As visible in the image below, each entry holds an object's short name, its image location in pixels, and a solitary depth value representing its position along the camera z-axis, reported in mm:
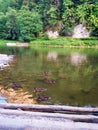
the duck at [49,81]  11505
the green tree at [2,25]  41840
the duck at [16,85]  10350
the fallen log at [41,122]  3644
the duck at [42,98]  8656
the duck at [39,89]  9845
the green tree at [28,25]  39239
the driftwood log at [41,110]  4184
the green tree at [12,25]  40896
